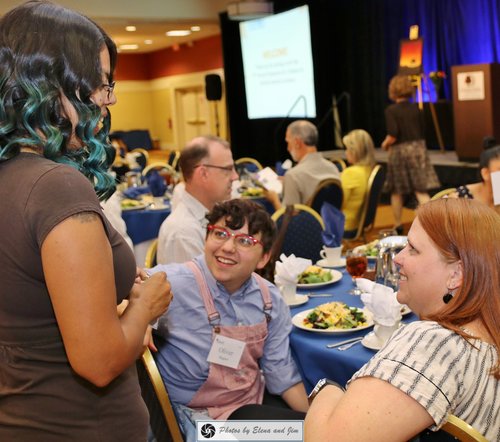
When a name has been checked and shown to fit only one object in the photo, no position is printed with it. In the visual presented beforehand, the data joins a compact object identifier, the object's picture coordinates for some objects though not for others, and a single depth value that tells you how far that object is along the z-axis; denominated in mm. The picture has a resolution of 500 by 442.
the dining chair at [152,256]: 3320
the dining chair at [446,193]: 3919
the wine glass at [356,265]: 2834
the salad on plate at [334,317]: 2398
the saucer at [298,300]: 2732
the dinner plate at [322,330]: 2338
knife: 2252
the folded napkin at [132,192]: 6254
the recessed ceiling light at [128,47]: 17494
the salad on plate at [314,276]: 3000
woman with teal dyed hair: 1194
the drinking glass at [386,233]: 2932
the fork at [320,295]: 2854
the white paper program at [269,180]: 5133
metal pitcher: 2564
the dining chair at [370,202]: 5637
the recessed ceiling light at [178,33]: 14133
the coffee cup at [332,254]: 3309
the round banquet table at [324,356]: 2154
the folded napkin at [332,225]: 3262
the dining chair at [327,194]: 5047
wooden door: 17484
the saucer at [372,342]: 2184
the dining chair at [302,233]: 3865
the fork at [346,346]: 2221
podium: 8508
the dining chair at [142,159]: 9656
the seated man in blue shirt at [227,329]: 2254
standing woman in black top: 7438
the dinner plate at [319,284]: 2955
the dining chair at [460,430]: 1253
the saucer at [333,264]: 3314
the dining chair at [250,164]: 8149
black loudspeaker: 12289
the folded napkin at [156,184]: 6192
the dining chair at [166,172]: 6977
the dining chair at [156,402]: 1888
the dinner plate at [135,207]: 5789
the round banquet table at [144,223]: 5684
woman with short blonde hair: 5699
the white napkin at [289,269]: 2682
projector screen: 11047
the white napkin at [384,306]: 2180
